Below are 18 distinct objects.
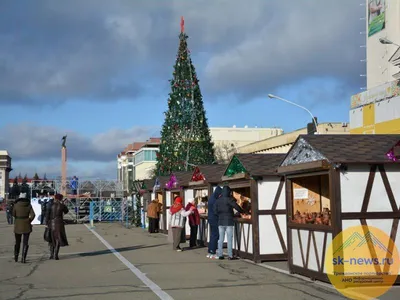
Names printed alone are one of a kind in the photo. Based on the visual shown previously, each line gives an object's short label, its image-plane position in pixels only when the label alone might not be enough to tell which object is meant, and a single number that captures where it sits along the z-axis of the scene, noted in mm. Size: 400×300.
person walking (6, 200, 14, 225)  43947
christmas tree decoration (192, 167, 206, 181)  20927
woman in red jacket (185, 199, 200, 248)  19617
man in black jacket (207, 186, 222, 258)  16531
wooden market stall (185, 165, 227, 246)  19688
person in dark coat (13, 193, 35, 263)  15938
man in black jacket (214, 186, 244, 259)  15586
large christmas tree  30812
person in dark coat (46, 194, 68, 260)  16500
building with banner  47000
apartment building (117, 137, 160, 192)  120312
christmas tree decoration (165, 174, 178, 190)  25069
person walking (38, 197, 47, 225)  38784
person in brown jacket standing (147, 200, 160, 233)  28177
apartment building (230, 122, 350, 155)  58625
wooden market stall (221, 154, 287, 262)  15156
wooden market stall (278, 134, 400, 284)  10695
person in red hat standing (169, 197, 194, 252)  19047
